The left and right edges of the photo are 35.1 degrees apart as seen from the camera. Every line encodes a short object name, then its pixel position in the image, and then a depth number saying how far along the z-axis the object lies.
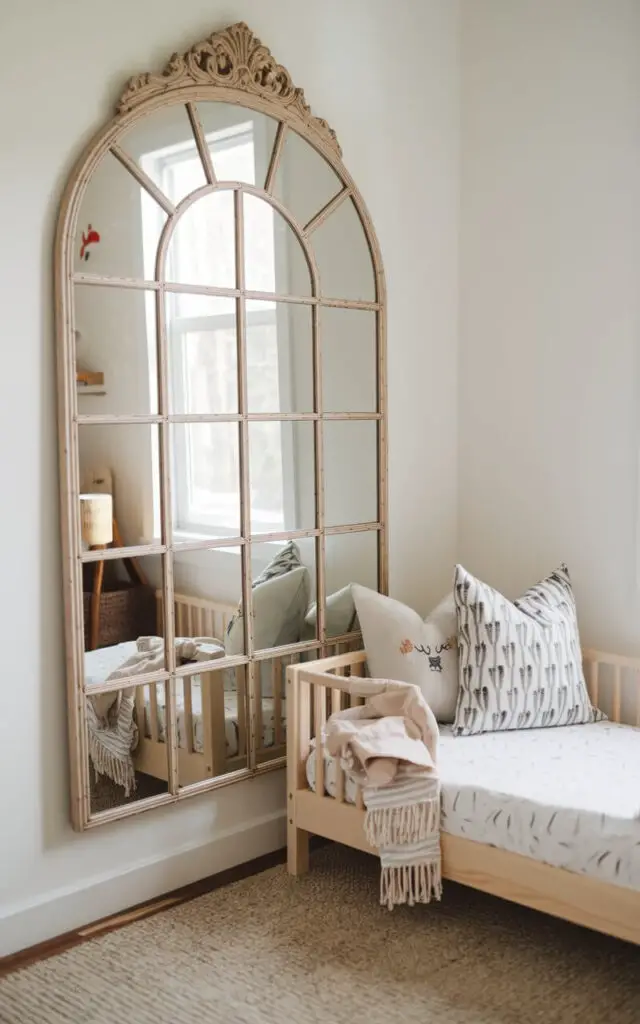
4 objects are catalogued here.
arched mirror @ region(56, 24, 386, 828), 2.39
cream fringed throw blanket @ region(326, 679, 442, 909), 2.39
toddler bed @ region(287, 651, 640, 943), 2.14
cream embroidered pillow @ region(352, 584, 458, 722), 2.79
